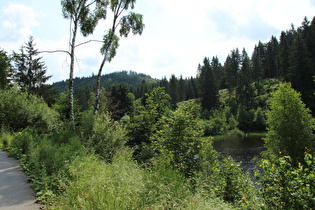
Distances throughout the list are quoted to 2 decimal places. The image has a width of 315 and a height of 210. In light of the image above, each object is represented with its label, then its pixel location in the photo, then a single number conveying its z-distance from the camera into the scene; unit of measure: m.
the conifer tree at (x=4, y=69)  17.69
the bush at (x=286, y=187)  3.94
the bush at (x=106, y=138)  9.57
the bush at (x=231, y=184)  7.46
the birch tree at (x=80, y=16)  13.45
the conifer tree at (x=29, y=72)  30.98
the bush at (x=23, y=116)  14.87
